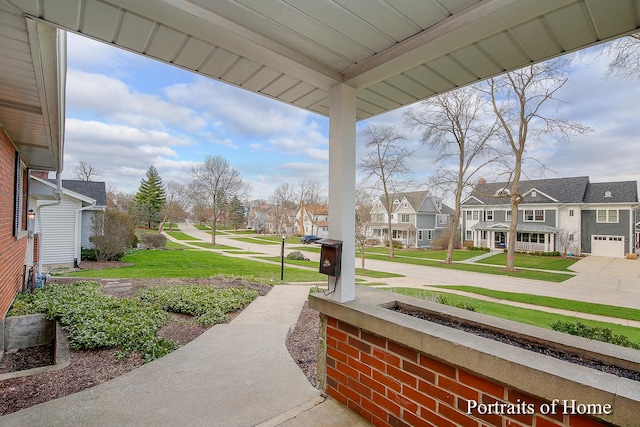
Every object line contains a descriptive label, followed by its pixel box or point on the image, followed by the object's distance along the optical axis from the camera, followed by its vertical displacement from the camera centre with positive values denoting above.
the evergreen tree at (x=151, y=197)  32.22 +2.18
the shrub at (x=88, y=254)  12.27 -1.67
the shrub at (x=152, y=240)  18.53 -1.55
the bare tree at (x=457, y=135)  13.91 +4.29
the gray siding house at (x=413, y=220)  26.78 +0.06
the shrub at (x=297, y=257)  16.28 -2.17
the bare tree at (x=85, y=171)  30.23 +4.62
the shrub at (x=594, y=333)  2.91 -1.15
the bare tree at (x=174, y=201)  31.89 +1.69
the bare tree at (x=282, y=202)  32.47 +1.88
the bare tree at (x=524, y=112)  8.92 +4.14
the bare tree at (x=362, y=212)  14.91 +0.43
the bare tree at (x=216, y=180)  23.56 +3.04
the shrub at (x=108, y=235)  11.98 -0.83
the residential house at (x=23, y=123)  1.76 +1.06
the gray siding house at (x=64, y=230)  10.70 -0.60
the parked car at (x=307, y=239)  25.69 -1.85
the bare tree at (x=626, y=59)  5.20 +2.98
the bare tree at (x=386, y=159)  16.12 +3.43
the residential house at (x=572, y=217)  18.45 +0.48
